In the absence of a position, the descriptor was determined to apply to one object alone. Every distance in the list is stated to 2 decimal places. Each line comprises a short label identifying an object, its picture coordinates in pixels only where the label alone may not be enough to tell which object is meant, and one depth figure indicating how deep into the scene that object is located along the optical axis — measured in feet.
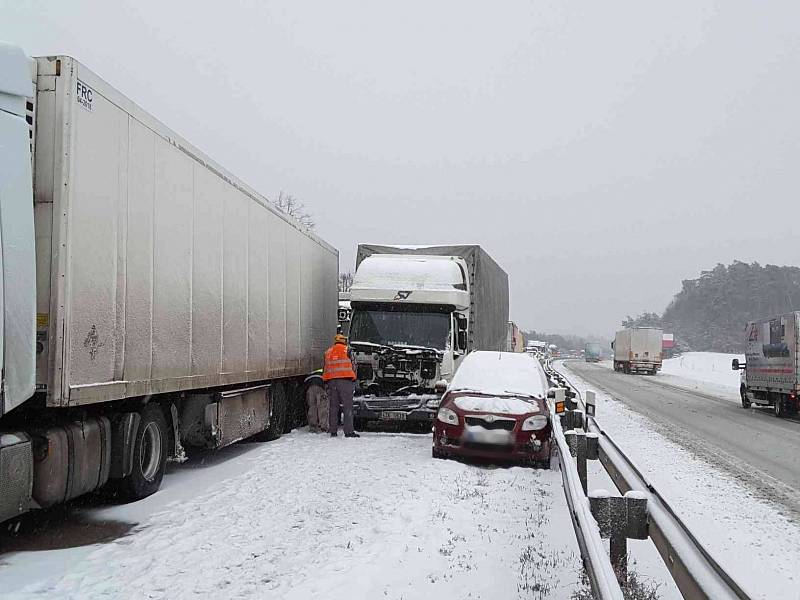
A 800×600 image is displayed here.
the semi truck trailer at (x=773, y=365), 62.90
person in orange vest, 40.34
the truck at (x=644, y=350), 165.22
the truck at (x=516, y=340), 138.08
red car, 31.04
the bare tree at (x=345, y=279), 152.97
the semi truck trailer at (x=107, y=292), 17.58
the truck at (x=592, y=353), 314.28
